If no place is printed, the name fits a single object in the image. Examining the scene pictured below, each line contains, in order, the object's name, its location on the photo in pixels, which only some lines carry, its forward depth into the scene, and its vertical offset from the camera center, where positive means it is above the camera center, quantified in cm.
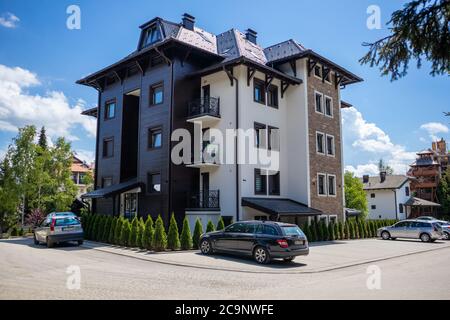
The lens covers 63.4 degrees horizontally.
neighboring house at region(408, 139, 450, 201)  6030 +591
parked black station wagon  1239 -113
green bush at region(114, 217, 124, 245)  1809 -111
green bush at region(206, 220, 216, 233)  1717 -91
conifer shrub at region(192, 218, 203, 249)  1695 -120
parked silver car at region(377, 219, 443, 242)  2433 -151
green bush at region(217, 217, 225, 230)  1747 -79
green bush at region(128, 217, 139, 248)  1717 -125
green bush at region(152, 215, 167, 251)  1606 -129
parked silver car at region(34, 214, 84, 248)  1716 -101
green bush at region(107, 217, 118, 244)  1859 -114
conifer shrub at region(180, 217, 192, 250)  1658 -133
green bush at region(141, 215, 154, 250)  1634 -119
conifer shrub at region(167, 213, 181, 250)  1633 -133
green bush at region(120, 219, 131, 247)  1759 -123
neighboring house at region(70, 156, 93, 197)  6466 +635
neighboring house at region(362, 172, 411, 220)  5003 +175
